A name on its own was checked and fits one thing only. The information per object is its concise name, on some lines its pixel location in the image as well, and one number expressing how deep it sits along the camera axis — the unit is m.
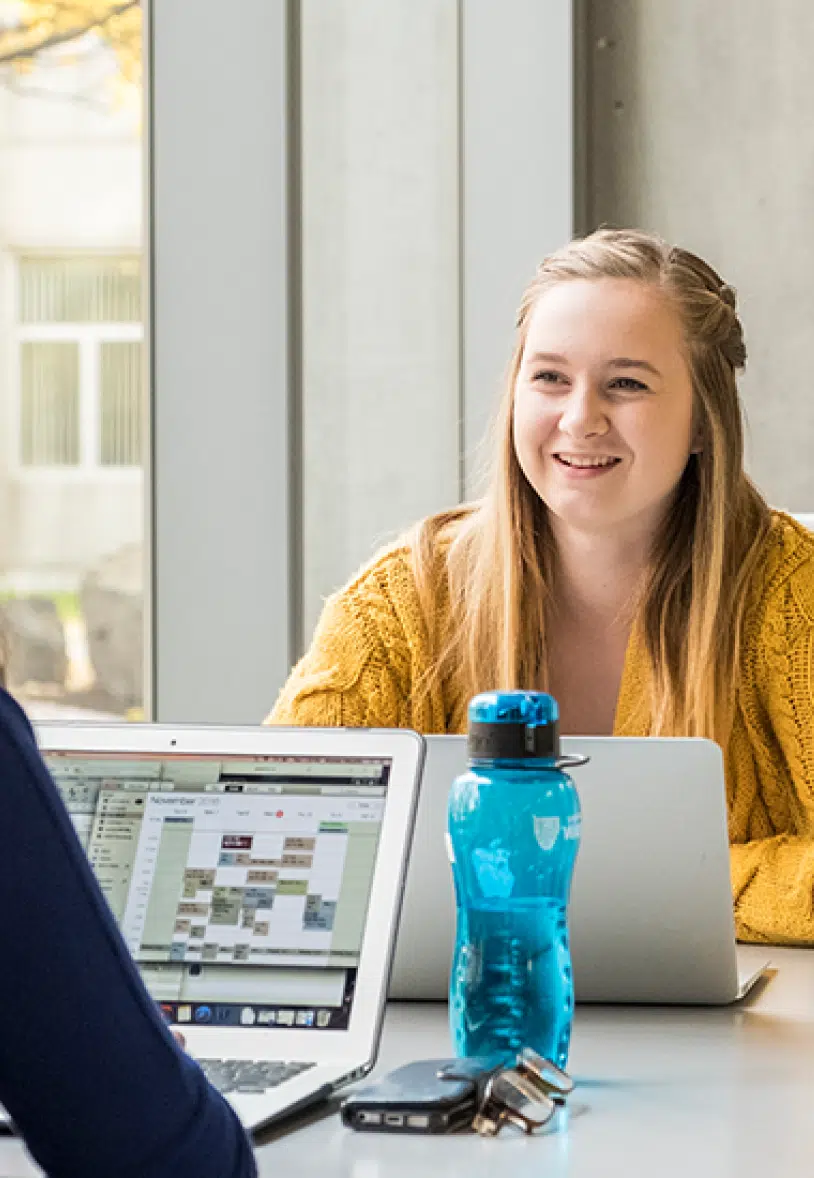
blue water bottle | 2.37
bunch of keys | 2.28
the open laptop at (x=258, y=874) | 2.37
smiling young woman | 3.20
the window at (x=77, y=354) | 4.85
